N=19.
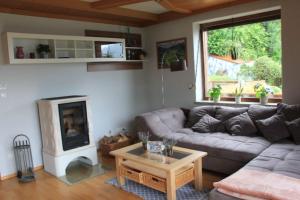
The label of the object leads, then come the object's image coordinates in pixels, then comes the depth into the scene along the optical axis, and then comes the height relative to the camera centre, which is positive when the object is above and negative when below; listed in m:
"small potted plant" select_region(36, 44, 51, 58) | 3.76 +0.45
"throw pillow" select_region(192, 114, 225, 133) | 3.85 -0.75
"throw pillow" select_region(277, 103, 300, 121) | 3.27 -0.50
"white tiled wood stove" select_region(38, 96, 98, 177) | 3.64 -0.73
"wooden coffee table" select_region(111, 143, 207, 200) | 2.63 -0.99
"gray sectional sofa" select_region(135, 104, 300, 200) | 2.70 -0.83
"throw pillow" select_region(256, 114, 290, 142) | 3.22 -0.70
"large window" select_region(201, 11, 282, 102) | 3.94 +0.30
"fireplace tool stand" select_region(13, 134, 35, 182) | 3.66 -1.02
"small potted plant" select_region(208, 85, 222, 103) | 4.38 -0.31
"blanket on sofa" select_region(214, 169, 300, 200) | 1.94 -0.88
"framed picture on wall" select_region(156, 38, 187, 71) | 4.71 +0.46
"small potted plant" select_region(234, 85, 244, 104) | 4.21 -0.32
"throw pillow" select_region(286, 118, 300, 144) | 3.11 -0.69
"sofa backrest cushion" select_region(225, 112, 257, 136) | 3.52 -0.71
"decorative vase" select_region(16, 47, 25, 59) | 3.53 +0.41
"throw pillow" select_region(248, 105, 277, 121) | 3.52 -0.53
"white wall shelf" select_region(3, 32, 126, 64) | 3.49 +0.51
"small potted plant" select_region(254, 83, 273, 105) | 3.89 -0.29
